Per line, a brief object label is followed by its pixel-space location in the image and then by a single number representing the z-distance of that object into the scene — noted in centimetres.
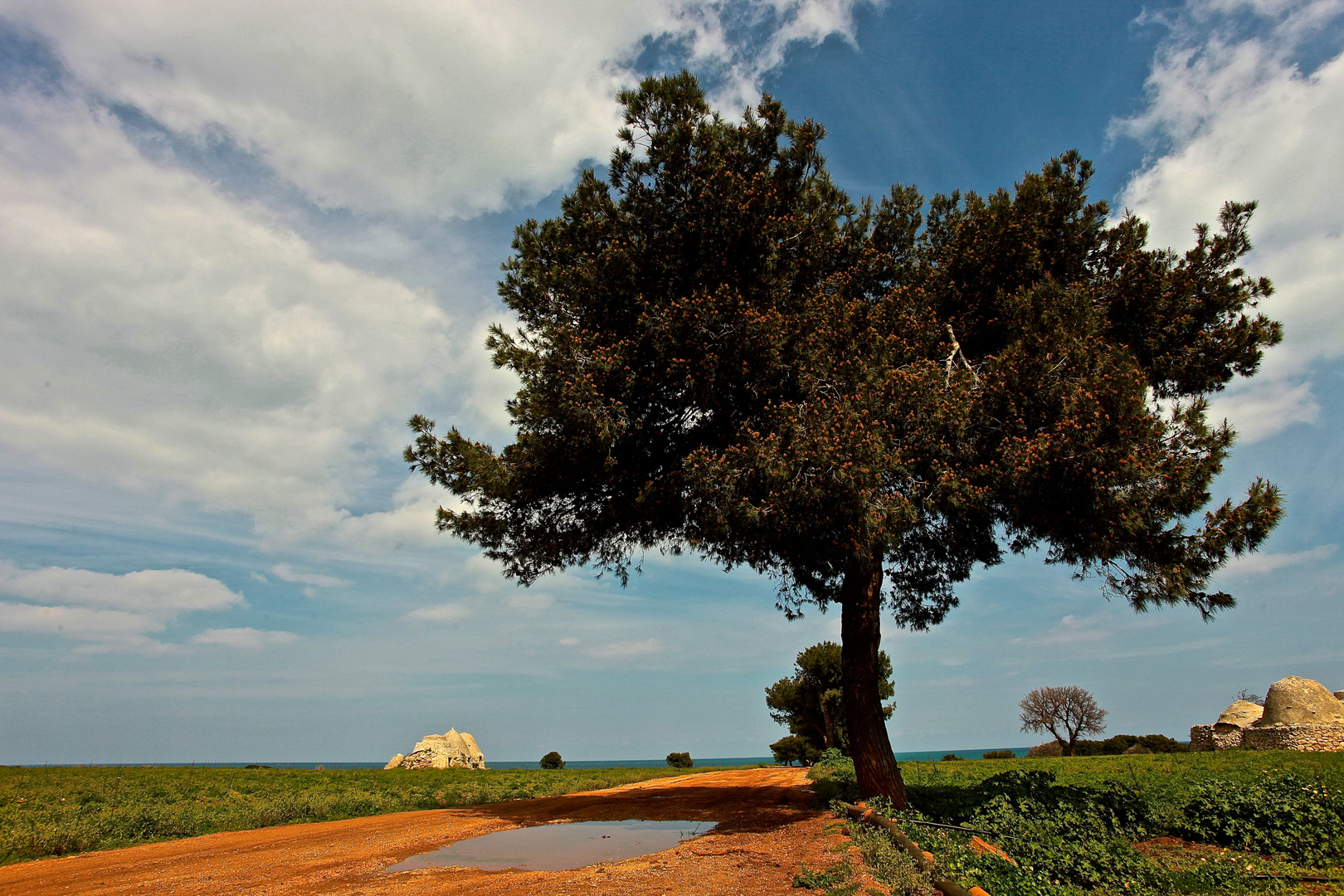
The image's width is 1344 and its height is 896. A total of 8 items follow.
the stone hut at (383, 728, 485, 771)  3650
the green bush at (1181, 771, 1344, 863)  773
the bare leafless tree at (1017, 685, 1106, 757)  4894
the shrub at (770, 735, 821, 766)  3706
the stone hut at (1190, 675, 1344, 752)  2548
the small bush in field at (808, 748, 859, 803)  1449
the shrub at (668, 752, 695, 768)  4312
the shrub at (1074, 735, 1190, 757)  3926
